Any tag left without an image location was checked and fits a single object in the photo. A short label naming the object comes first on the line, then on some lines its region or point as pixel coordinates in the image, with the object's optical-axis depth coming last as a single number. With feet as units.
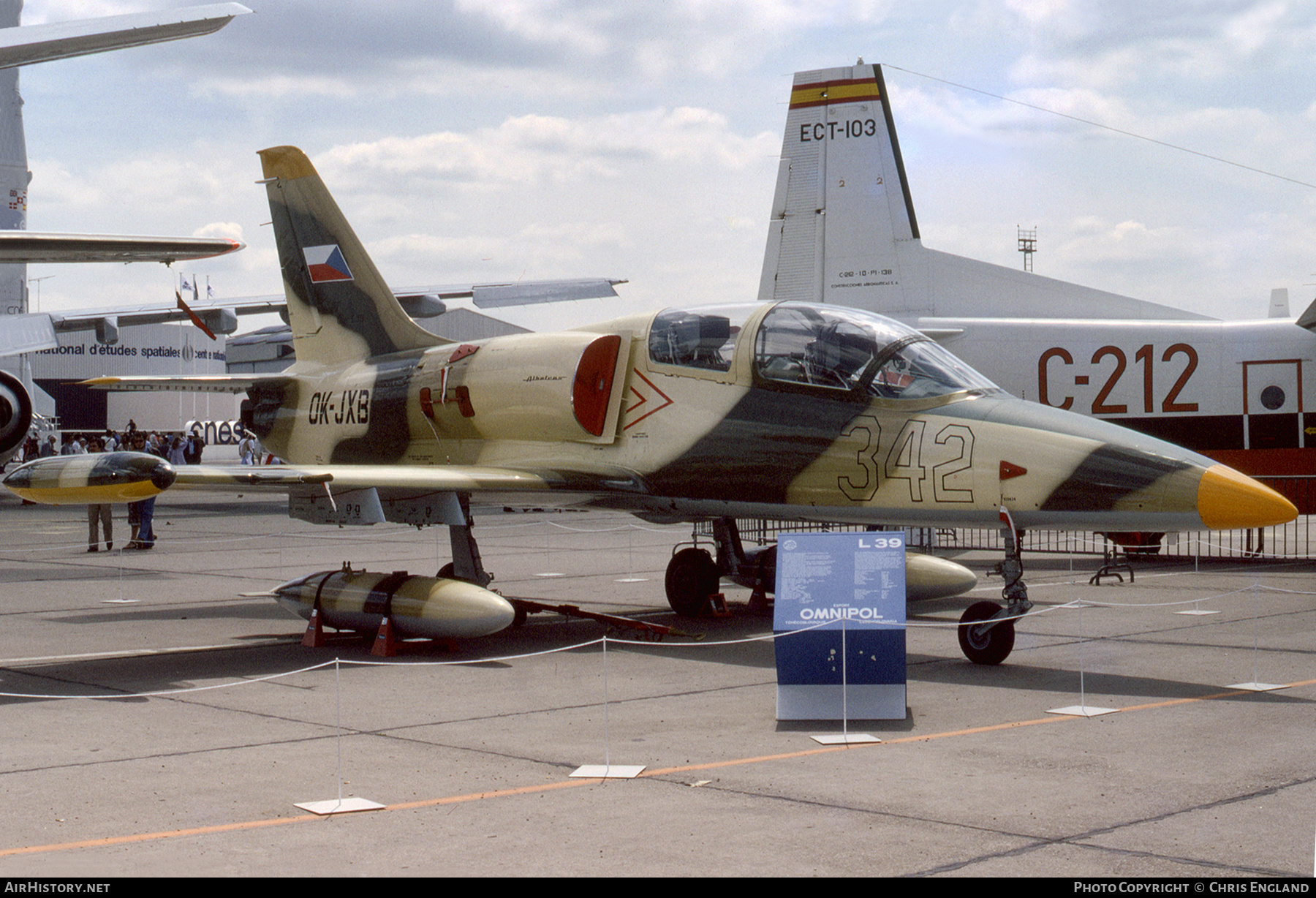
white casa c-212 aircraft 62.90
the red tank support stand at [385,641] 36.24
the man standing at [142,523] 74.95
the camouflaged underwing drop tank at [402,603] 35.12
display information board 26.45
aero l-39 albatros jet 30.30
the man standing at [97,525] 72.69
